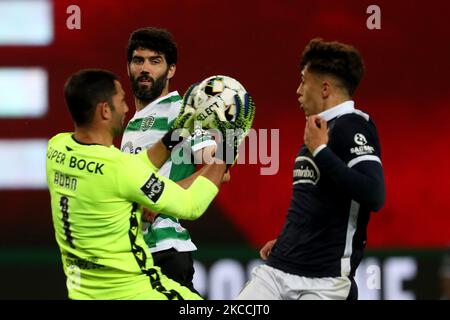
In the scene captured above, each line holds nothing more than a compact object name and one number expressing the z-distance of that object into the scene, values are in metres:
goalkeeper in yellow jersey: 7.30
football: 7.94
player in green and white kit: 9.28
